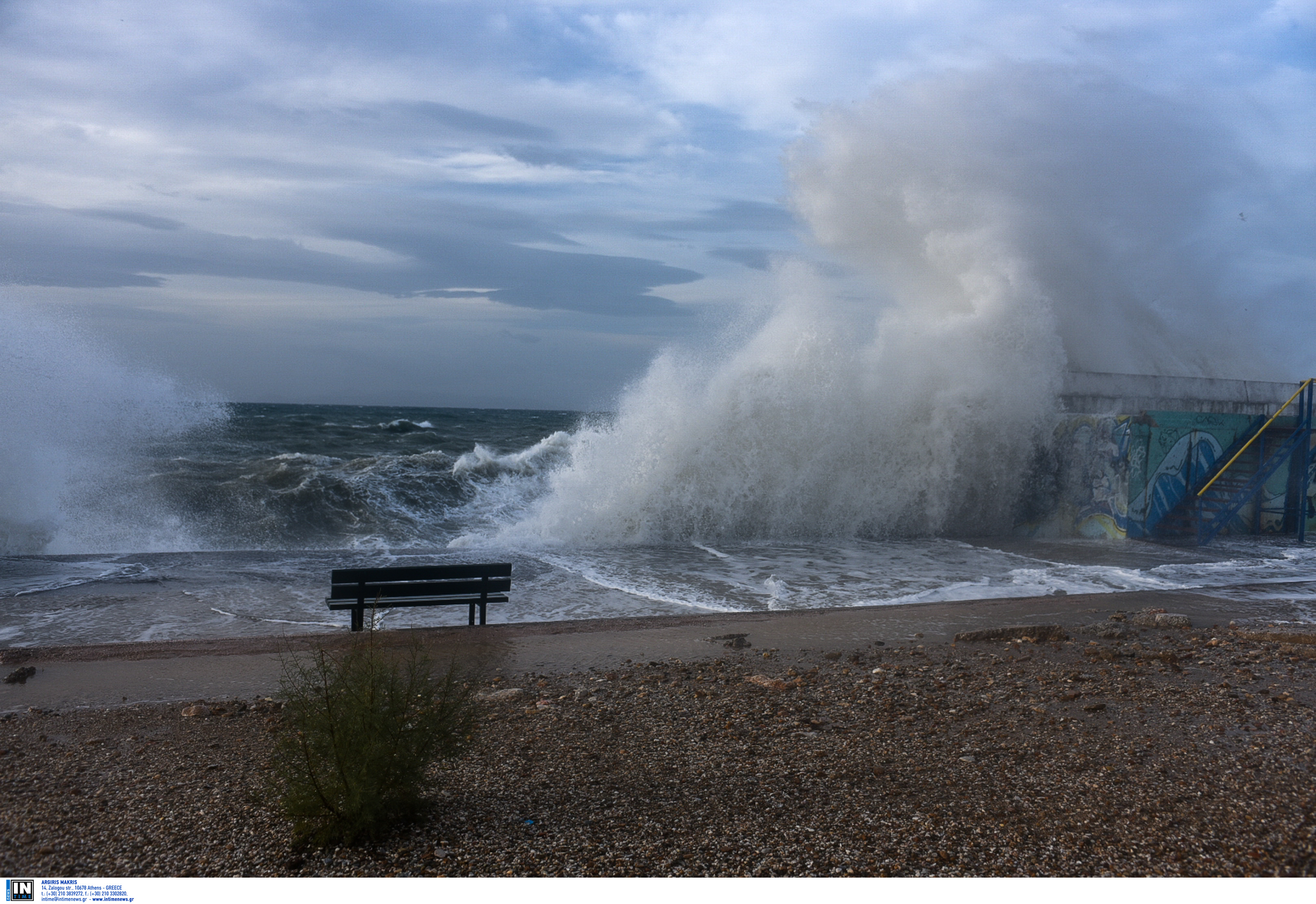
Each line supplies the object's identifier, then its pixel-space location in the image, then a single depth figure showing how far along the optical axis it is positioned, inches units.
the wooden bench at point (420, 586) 322.3
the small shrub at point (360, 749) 132.7
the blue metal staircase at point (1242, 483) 684.7
